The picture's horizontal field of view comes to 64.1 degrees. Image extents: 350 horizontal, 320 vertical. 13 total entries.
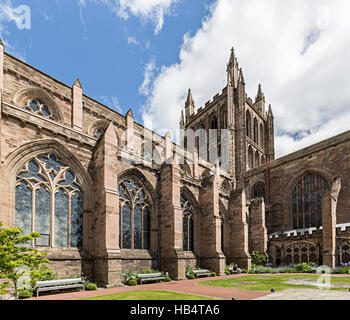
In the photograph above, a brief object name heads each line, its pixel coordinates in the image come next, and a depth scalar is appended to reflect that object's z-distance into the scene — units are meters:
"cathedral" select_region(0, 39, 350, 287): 14.90
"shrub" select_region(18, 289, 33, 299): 11.45
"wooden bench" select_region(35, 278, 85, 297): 12.42
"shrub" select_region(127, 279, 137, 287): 16.16
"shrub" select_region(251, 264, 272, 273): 24.12
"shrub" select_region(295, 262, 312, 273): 23.28
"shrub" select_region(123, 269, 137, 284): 16.83
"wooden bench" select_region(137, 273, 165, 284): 16.78
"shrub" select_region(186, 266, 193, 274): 21.11
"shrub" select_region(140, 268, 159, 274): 18.43
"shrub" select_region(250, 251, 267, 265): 28.61
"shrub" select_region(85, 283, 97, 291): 14.12
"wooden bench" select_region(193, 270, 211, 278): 20.84
